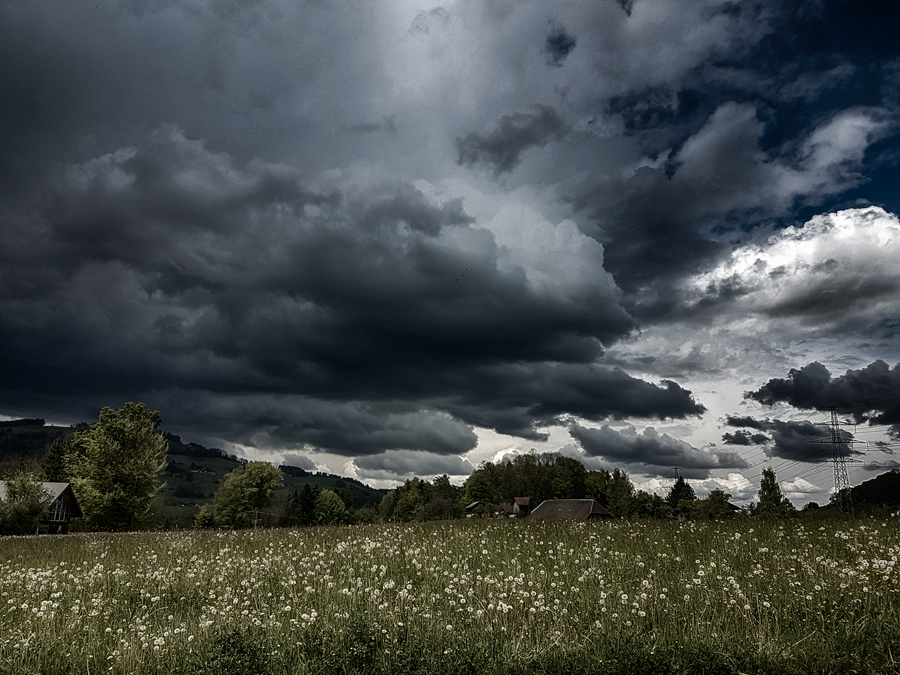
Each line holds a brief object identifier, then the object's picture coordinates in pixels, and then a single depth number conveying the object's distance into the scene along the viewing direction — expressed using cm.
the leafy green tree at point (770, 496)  5119
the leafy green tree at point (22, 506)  4559
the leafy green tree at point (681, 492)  12581
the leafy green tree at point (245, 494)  8500
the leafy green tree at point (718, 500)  6362
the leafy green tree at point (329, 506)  11422
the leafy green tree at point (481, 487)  11612
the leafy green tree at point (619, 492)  9102
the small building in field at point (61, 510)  6725
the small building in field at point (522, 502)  11899
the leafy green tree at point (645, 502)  8257
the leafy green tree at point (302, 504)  10397
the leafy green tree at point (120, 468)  4550
